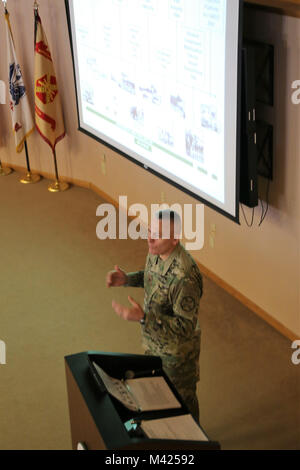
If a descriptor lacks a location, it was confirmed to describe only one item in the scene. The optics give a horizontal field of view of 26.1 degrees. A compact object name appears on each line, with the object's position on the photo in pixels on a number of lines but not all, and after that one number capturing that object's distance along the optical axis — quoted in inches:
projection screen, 150.0
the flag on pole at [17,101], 248.7
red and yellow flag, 240.1
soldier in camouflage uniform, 118.3
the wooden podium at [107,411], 93.7
